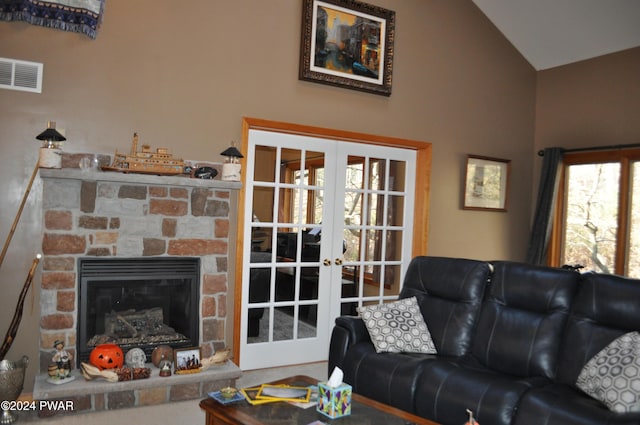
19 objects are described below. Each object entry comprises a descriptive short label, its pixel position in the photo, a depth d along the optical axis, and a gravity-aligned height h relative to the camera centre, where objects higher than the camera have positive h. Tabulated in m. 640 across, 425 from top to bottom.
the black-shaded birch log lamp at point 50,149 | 3.20 +0.32
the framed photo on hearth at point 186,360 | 3.51 -1.03
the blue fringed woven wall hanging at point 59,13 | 3.27 +1.20
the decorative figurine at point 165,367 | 3.42 -1.05
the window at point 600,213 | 4.98 +0.15
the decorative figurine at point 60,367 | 3.18 -1.01
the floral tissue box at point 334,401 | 2.26 -0.81
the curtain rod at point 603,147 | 4.88 +0.79
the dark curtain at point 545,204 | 5.52 +0.23
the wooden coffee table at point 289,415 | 2.22 -0.88
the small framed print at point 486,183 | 5.40 +0.42
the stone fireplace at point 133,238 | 3.35 -0.23
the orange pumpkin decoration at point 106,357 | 3.33 -0.98
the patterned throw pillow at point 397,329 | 3.24 -0.70
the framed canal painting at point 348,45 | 4.38 +1.49
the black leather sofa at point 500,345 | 2.56 -0.72
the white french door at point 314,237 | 4.32 -0.20
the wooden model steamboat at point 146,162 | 3.45 +0.29
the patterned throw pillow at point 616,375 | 2.34 -0.69
